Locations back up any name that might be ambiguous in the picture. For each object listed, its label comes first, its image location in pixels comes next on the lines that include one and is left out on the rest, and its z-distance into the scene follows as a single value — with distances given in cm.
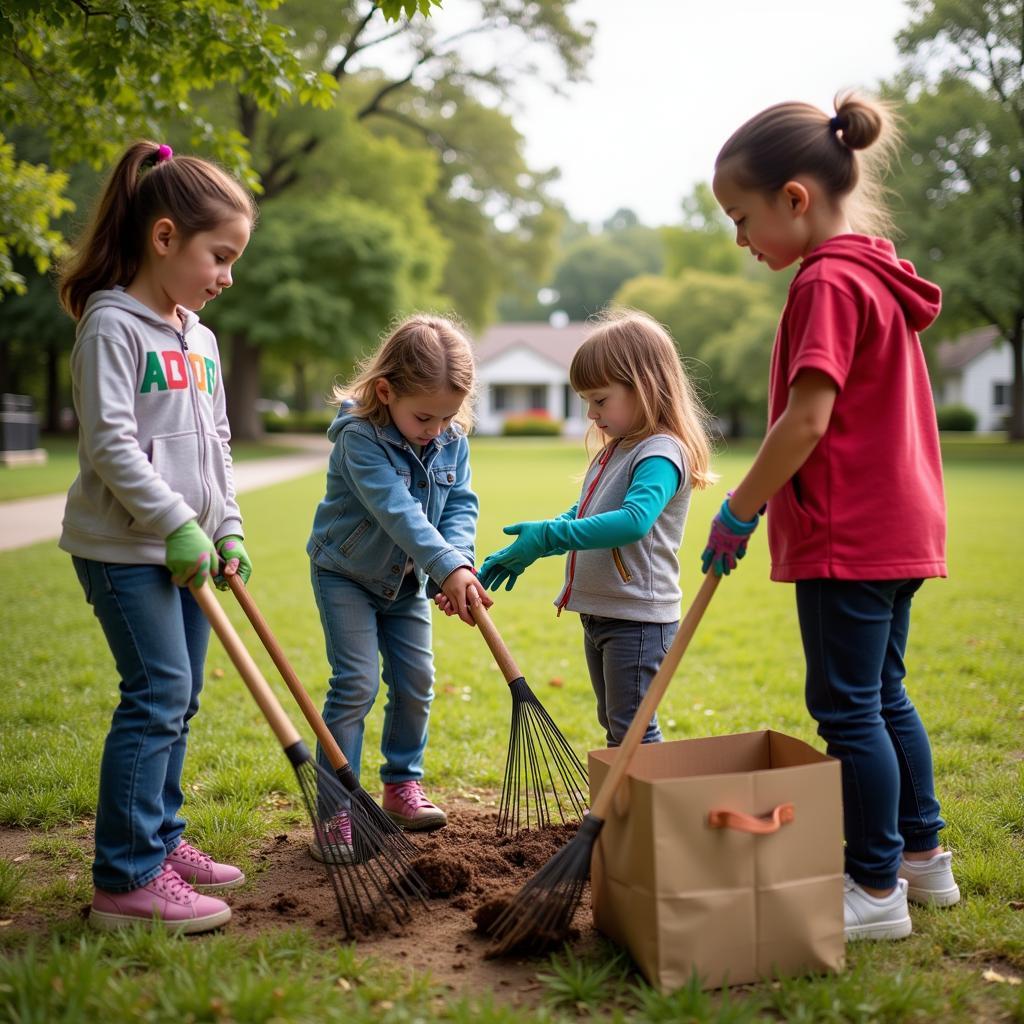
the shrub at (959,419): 4506
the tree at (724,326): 3441
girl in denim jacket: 331
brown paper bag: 238
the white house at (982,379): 5044
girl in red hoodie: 257
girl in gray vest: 331
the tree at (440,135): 2839
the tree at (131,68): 461
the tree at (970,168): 2777
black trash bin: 2089
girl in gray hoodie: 270
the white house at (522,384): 5369
